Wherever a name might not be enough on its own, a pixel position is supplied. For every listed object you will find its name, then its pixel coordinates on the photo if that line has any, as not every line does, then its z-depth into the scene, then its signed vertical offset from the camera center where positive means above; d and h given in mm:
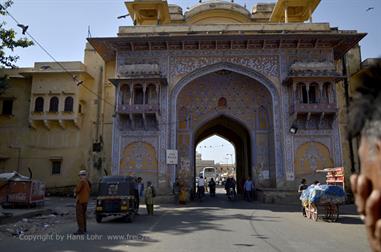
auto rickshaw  9594 -571
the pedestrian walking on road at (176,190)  16531 -563
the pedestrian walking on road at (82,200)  7655 -508
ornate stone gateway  17141 +4897
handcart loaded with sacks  9656 -646
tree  14211 +6252
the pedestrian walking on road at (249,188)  17734 -492
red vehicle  12352 -501
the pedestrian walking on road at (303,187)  12416 -301
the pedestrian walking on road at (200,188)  19319 -535
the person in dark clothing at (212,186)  22188 -474
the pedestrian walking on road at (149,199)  11672 -719
